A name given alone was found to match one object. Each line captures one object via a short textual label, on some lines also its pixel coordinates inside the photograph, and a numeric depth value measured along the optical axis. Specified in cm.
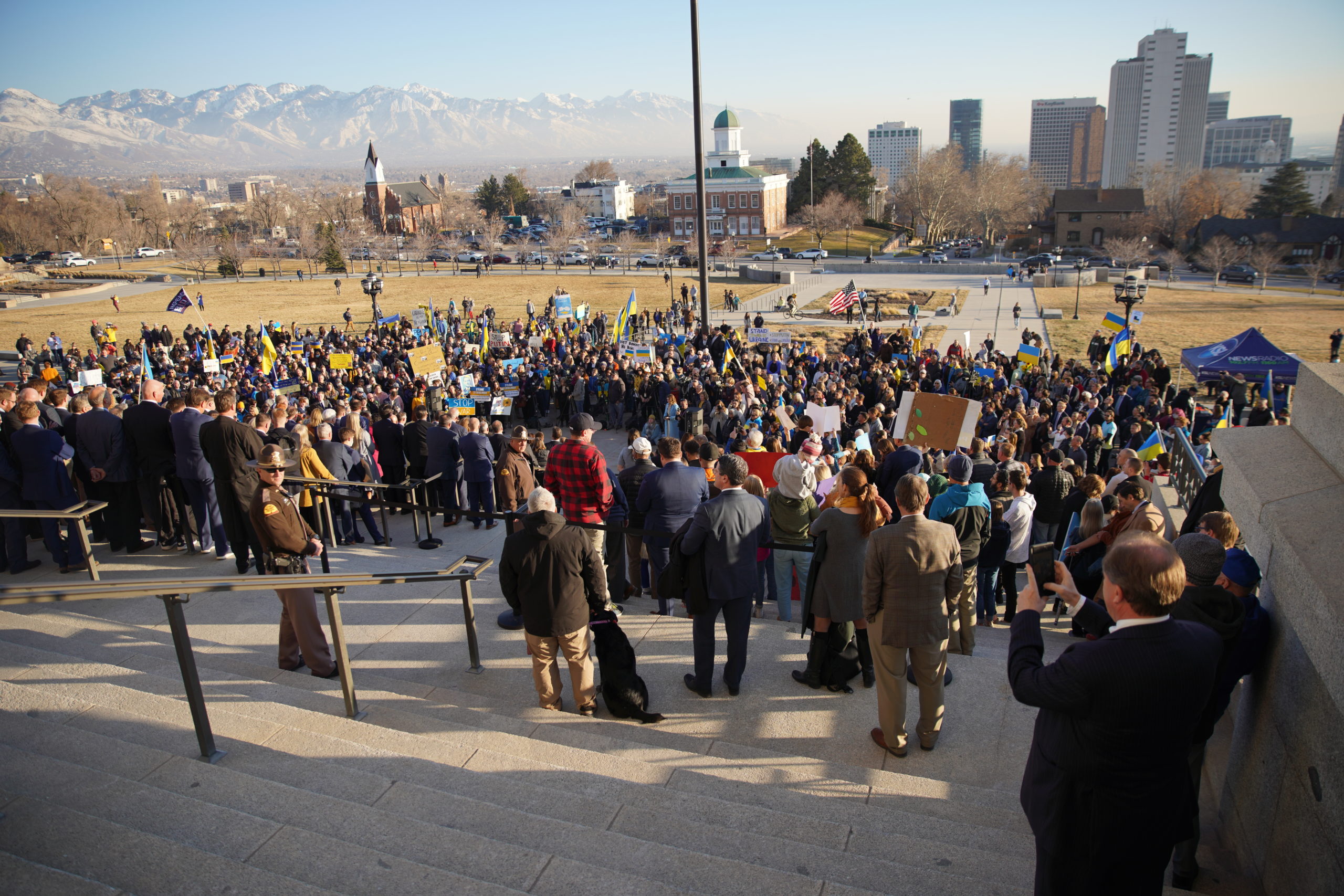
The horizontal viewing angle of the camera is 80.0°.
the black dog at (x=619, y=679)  488
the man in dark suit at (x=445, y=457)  1003
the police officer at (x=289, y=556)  519
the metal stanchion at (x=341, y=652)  420
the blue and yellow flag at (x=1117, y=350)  1889
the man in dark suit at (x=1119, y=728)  247
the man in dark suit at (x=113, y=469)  749
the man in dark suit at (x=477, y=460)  971
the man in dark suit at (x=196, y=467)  741
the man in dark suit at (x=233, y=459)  691
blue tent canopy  1794
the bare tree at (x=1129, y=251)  5562
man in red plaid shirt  646
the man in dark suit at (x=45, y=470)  727
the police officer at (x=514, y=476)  838
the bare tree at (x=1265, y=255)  5334
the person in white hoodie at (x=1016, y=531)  709
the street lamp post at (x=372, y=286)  3086
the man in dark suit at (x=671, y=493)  597
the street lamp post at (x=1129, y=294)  2352
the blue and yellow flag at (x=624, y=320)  2445
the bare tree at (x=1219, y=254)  5578
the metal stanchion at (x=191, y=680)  357
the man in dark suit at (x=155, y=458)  759
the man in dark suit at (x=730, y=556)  490
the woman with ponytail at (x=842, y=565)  479
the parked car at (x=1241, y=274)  5644
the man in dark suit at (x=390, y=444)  1121
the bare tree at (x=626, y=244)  8303
